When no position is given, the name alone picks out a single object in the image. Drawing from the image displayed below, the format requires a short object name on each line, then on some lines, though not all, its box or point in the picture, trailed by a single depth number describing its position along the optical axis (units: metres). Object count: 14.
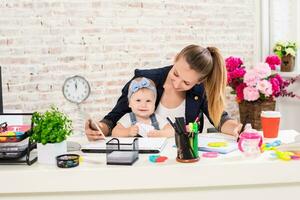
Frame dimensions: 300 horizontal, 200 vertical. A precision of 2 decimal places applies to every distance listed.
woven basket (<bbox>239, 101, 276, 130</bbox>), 3.25
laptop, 1.68
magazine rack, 1.50
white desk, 1.41
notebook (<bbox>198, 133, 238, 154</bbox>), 1.66
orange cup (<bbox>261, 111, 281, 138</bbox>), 1.94
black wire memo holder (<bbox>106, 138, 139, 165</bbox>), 1.47
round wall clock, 3.55
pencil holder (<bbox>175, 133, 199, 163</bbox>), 1.48
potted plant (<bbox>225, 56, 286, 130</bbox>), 3.18
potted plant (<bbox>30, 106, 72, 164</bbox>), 1.52
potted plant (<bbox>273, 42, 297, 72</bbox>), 3.58
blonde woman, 2.24
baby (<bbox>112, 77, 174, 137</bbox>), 2.17
